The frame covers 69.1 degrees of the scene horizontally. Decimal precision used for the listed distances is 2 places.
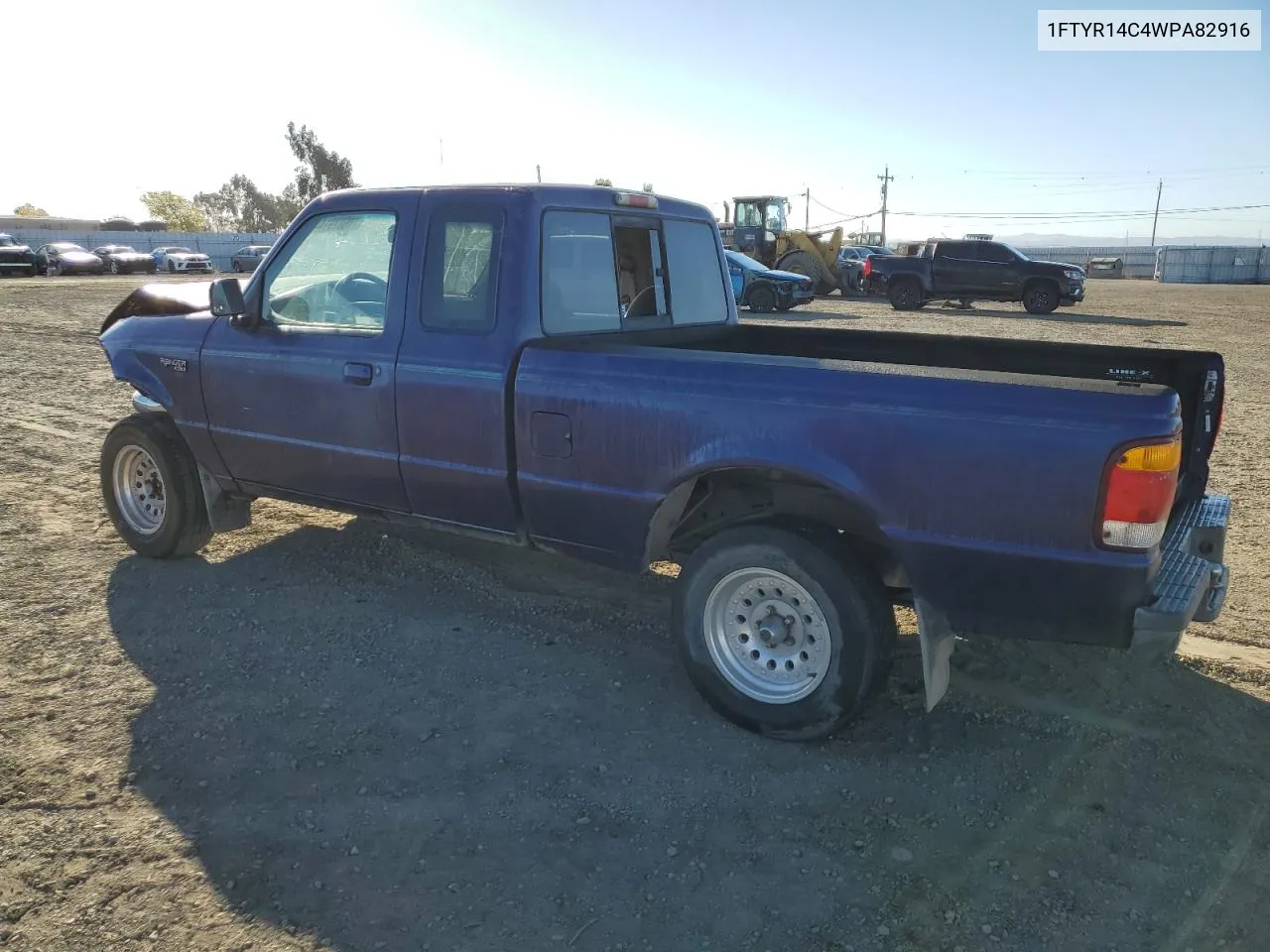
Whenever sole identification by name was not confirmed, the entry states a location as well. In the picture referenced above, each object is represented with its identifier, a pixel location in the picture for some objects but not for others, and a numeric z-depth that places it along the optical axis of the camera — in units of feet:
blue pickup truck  9.25
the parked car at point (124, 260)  138.92
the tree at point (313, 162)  241.96
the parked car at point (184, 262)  145.18
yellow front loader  97.86
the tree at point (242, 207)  330.34
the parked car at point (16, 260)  120.04
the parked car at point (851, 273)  98.78
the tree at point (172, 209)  348.38
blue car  71.72
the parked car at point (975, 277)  75.15
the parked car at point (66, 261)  130.62
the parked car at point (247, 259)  149.48
